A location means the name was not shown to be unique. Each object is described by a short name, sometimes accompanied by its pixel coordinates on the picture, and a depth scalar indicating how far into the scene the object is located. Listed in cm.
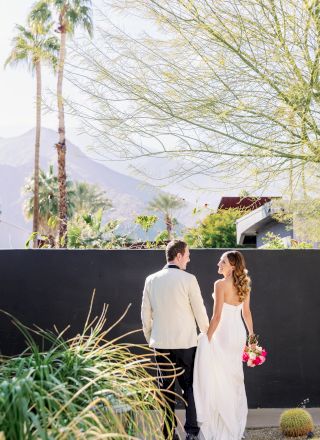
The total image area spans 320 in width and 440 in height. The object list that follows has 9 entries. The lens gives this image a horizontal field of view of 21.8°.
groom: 631
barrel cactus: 687
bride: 680
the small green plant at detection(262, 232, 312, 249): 1018
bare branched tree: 679
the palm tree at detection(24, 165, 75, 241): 4150
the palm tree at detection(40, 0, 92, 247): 2706
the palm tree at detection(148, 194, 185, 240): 4148
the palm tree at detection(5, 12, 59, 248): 2908
